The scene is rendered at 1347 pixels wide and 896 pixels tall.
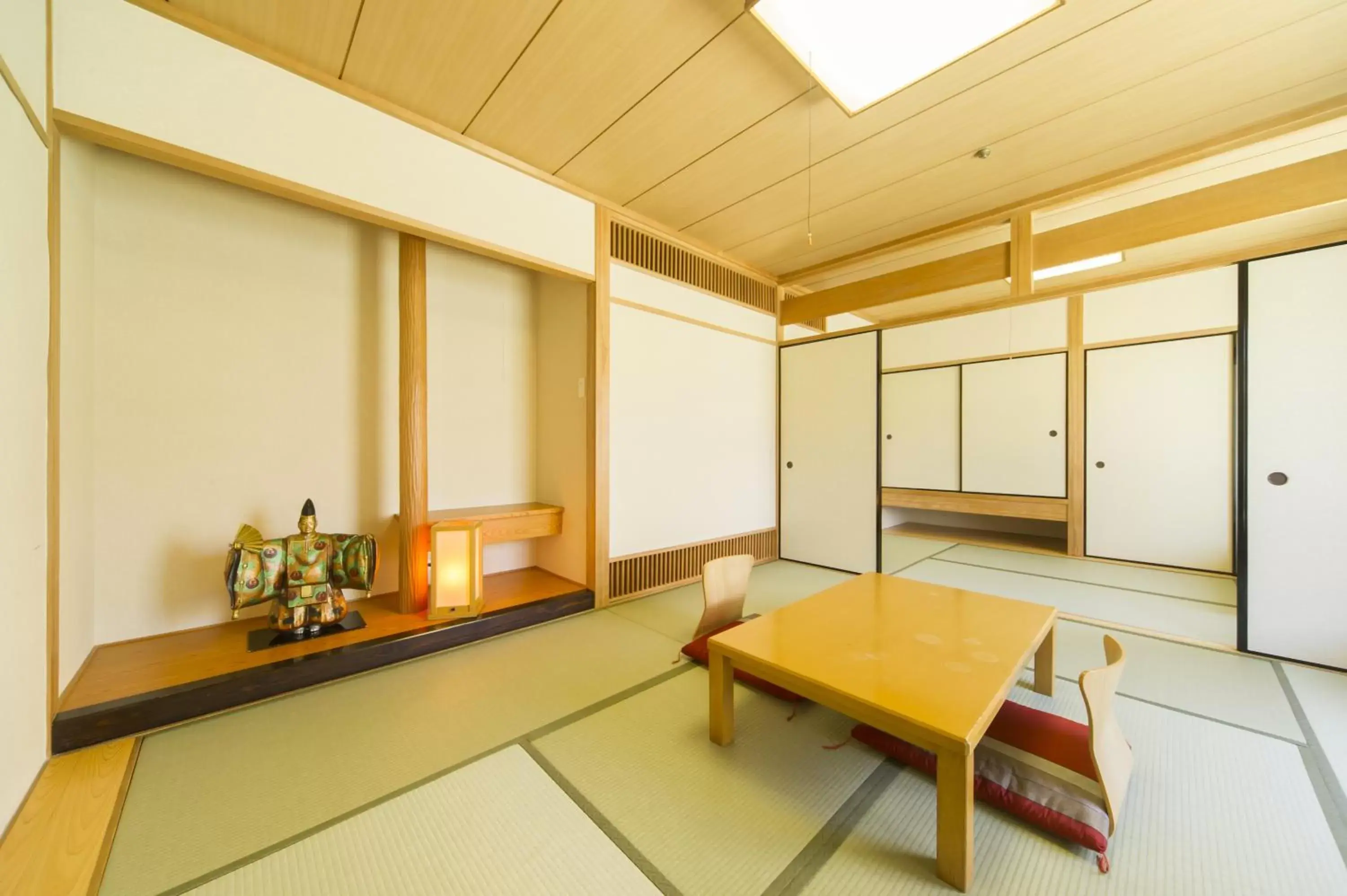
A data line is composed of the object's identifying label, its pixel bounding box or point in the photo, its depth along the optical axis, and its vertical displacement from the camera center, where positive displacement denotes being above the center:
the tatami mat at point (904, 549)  4.55 -1.13
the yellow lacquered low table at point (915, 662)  1.19 -0.72
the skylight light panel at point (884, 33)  1.72 +1.65
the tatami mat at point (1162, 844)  1.19 -1.12
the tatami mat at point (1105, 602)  2.87 -1.11
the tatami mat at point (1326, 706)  1.68 -1.11
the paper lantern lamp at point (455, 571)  2.61 -0.71
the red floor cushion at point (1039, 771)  1.30 -1.02
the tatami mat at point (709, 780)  1.27 -1.12
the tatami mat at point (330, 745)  1.30 -1.11
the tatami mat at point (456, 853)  1.17 -1.11
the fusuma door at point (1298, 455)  2.29 -0.03
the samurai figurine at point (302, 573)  2.16 -0.62
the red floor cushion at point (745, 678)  2.05 -1.09
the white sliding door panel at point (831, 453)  3.82 -0.04
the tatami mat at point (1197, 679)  1.94 -1.12
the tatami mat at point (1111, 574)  3.55 -1.10
